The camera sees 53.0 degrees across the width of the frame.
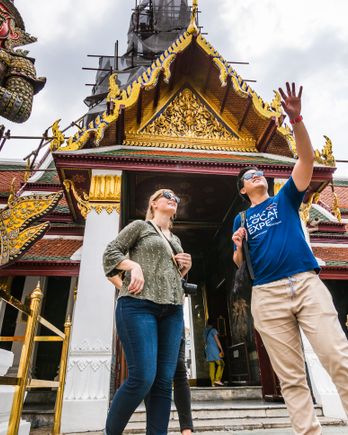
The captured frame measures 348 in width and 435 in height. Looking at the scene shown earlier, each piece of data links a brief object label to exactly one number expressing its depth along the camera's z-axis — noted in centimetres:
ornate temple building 505
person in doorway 801
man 176
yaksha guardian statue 426
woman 183
